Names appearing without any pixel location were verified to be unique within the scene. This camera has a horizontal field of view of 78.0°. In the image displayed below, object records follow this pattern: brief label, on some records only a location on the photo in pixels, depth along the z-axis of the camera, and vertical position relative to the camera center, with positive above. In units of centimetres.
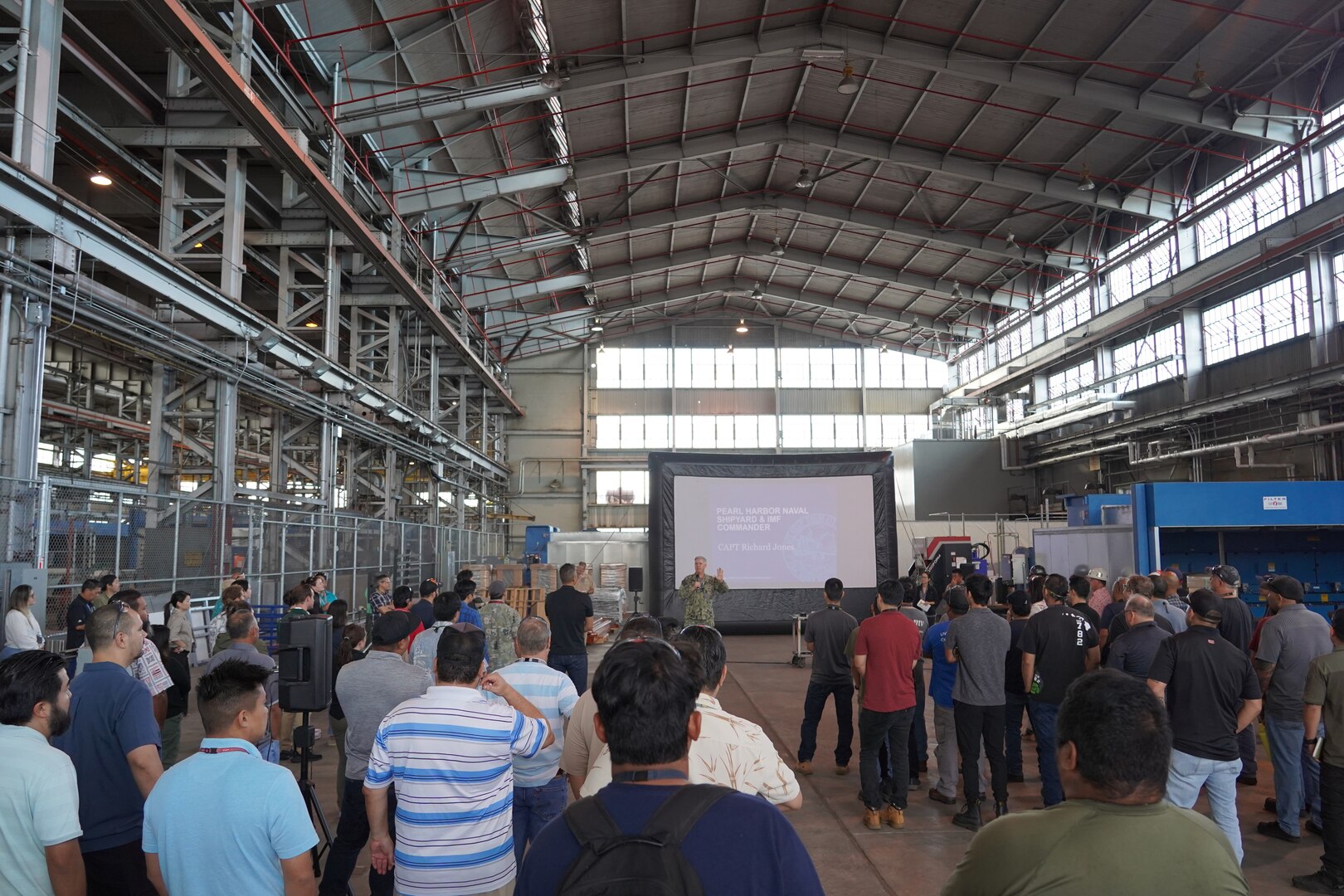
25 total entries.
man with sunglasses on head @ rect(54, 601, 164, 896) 285 -83
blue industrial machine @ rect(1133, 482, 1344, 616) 1149 -22
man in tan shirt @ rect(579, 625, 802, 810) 251 -73
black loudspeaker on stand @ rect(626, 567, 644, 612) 1742 -118
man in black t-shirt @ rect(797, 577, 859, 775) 648 -121
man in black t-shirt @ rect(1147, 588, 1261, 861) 412 -98
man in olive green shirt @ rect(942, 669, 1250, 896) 163 -63
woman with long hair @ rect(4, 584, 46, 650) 643 -74
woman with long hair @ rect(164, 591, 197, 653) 712 -78
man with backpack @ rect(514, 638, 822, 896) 130 -51
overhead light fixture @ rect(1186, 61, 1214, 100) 1362 +718
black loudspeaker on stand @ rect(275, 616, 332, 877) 437 -72
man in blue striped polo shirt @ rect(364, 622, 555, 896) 276 -85
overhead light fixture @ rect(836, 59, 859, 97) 1426 +763
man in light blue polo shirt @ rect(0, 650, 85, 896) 230 -80
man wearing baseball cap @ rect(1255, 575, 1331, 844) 499 -102
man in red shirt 546 -115
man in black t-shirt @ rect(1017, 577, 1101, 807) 544 -95
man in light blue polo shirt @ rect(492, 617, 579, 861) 357 -89
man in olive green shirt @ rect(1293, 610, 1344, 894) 421 -117
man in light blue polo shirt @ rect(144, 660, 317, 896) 216 -78
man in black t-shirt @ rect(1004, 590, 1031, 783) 581 -122
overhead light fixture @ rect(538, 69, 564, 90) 1369 +731
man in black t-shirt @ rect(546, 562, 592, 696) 727 -89
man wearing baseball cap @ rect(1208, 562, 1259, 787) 614 -83
